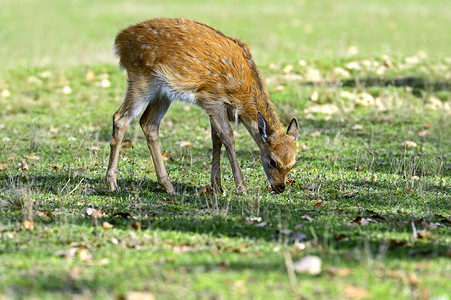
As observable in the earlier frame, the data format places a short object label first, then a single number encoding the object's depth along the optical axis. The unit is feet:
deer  52.75
